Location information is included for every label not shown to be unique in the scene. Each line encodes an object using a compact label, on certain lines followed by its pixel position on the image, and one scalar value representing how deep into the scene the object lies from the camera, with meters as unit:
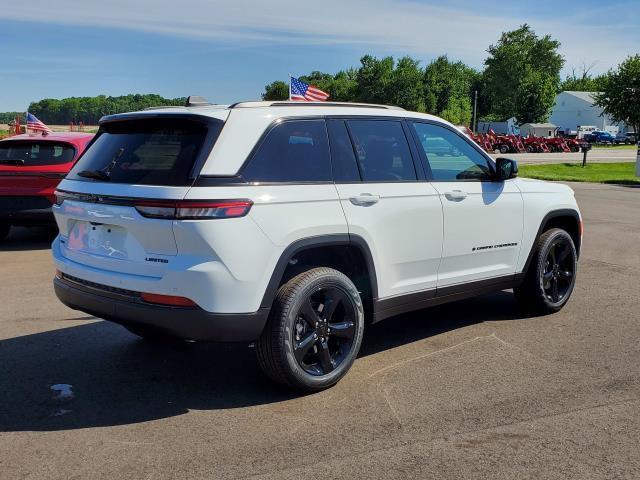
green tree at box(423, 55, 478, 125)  93.06
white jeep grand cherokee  3.73
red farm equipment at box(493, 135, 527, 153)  45.72
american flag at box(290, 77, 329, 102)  17.84
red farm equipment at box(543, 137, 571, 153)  50.27
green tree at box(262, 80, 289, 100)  133.15
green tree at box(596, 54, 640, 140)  62.88
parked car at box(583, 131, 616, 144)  74.25
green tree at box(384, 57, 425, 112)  92.12
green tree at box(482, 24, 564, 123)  99.44
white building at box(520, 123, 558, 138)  82.25
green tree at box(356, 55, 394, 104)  96.04
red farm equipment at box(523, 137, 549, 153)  48.81
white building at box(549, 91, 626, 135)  108.09
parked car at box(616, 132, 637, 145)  76.98
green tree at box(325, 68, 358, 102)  106.57
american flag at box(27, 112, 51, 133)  19.86
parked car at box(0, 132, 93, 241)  9.21
